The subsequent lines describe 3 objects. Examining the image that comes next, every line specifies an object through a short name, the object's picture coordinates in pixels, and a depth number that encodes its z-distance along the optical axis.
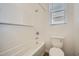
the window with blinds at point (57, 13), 1.66
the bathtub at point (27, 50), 1.59
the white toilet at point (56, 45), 1.62
